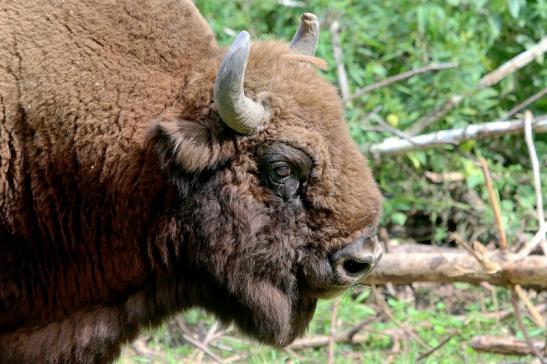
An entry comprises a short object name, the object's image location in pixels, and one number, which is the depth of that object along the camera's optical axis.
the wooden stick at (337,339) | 11.80
